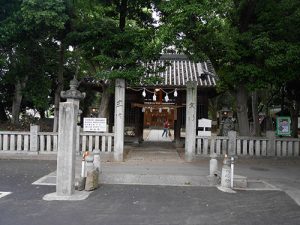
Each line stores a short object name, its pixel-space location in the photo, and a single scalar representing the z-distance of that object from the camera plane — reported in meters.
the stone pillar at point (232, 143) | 11.49
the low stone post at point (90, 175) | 6.97
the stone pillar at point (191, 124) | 11.18
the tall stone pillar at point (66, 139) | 6.63
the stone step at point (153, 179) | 7.92
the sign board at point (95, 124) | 11.38
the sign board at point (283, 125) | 12.62
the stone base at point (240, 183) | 7.63
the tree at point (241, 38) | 9.90
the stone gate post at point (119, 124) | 10.95
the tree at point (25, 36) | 10.47
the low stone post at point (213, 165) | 8.43
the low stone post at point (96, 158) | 7.91
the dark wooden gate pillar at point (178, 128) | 15.35
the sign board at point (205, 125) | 11.72
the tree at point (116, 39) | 11.05
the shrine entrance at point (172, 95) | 14.08
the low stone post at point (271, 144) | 11.66
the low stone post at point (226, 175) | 7.47
